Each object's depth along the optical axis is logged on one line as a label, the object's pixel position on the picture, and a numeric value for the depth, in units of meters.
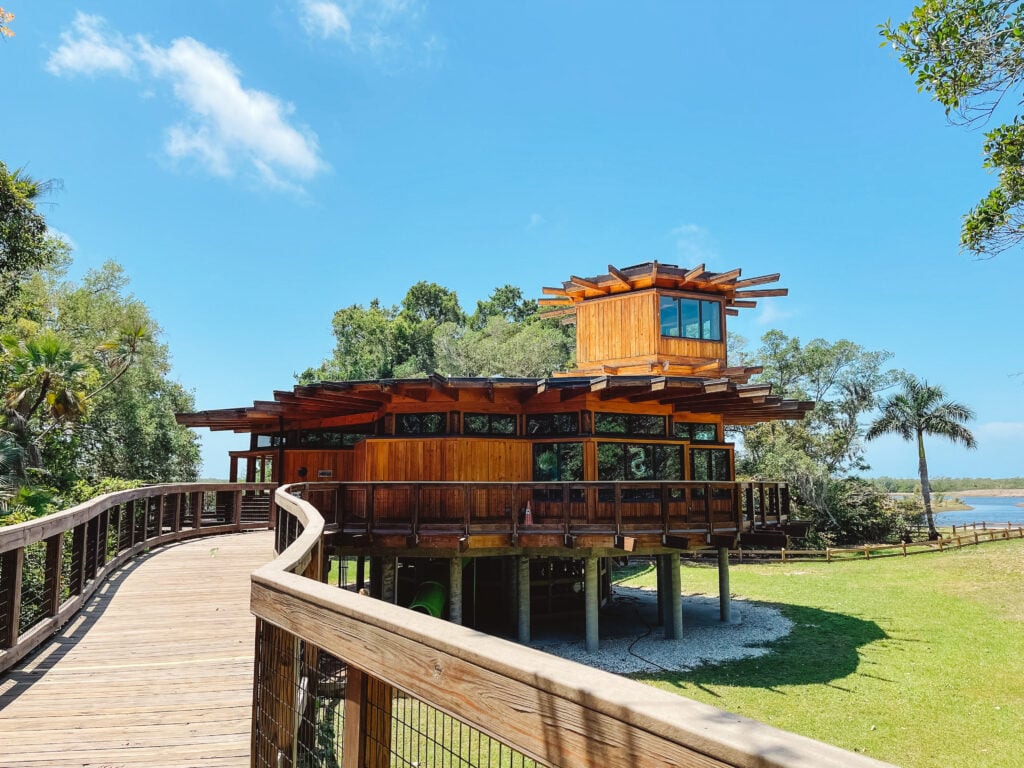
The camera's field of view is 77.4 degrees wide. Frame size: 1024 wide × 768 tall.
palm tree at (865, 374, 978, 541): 38.88
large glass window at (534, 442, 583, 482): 15.86
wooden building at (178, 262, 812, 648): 13.84
